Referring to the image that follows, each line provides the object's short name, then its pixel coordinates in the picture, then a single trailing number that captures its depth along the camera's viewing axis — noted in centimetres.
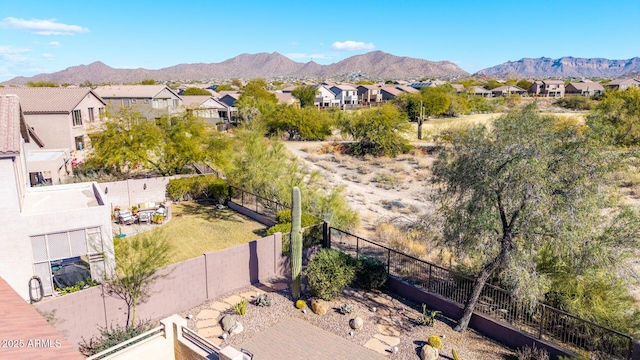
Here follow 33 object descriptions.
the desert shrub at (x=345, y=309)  1391
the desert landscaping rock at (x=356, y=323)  1306
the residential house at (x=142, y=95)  5388
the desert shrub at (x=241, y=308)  1371
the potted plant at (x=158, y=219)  2278
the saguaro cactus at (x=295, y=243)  1490
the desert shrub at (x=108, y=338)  1127
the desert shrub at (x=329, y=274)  1442
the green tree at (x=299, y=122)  5344
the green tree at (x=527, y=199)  1028
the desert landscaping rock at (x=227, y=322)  1295
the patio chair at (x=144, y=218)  2259
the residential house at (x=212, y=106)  6434
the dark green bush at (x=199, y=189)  2620
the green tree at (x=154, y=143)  2680
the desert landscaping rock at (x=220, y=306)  1424
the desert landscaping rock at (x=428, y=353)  1154
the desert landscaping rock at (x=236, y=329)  1279
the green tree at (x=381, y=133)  4622
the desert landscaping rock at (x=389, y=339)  1241
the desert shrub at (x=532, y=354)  1103
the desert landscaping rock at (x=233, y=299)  1464
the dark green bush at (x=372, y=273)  1534
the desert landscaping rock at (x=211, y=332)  1266
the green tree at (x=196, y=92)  8712
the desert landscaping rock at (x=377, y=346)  1209
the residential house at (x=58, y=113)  3606
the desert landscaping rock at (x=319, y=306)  1394
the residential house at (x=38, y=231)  1298
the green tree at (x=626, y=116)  4116
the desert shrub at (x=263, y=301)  1435
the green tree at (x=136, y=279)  1242
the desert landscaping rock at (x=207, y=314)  1368
